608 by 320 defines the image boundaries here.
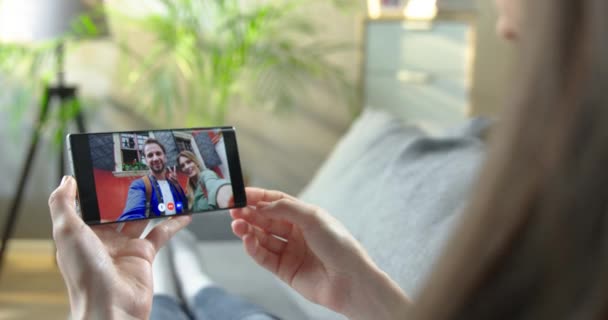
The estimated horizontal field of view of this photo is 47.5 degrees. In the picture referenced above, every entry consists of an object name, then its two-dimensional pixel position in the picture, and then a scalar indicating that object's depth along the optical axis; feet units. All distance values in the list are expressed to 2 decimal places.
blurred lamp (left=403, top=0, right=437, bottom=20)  9.57
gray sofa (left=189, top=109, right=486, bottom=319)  3.19
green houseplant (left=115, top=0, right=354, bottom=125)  8.48
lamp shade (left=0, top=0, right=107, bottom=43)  7.49
